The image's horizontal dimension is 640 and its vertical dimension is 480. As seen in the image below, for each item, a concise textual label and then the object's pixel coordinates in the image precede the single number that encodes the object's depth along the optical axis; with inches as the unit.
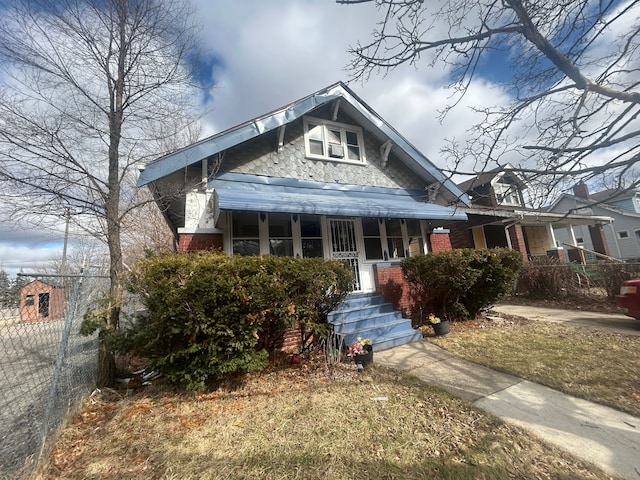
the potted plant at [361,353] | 189.3
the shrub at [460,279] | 264.4
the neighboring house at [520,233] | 527.3
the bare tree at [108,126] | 163.9
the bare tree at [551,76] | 122.5
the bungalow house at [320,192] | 248.5
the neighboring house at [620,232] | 845.2
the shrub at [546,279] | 379.6
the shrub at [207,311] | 144.7
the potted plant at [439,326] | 254.1
